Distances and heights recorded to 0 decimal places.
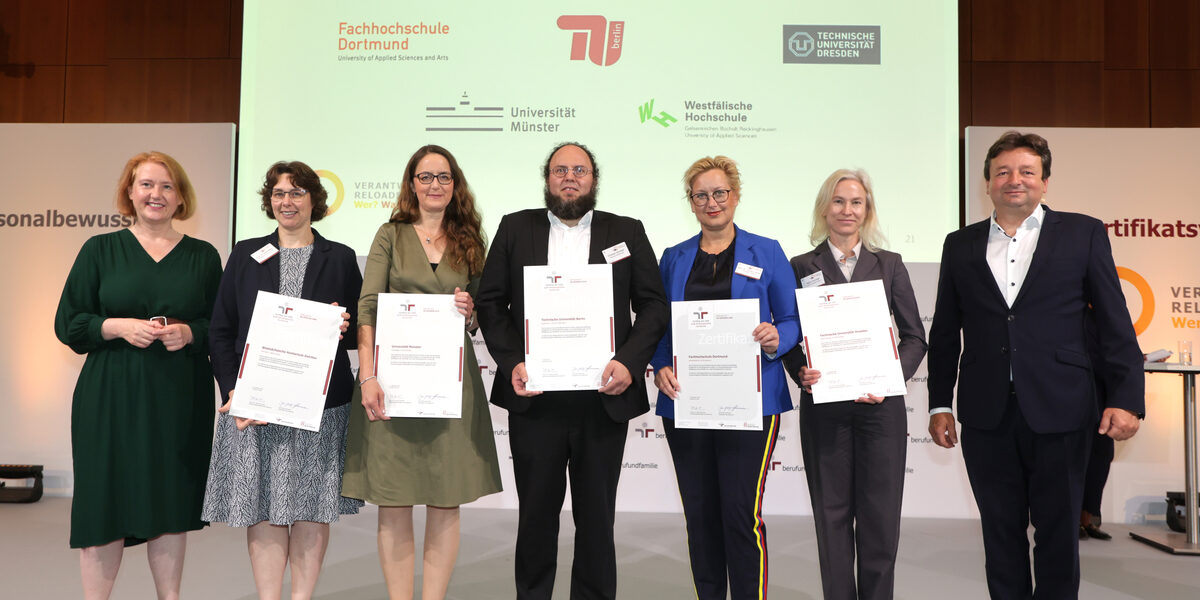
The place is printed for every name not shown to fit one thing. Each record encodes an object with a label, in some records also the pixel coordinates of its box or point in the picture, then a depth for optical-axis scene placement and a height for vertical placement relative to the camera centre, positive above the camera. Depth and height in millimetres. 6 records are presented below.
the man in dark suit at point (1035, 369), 2215 -117
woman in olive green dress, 2504 -356
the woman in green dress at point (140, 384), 2439 -222
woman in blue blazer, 2469 -276
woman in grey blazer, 2502 -392
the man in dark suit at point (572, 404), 2459 -265
